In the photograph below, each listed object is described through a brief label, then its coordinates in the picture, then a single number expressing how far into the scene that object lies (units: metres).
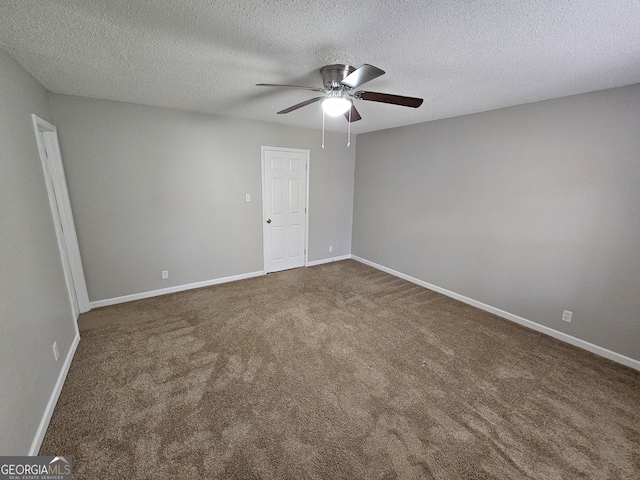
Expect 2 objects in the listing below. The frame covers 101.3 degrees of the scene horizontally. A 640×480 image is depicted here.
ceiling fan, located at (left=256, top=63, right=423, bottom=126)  1.88
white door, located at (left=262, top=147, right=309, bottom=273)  4.18
